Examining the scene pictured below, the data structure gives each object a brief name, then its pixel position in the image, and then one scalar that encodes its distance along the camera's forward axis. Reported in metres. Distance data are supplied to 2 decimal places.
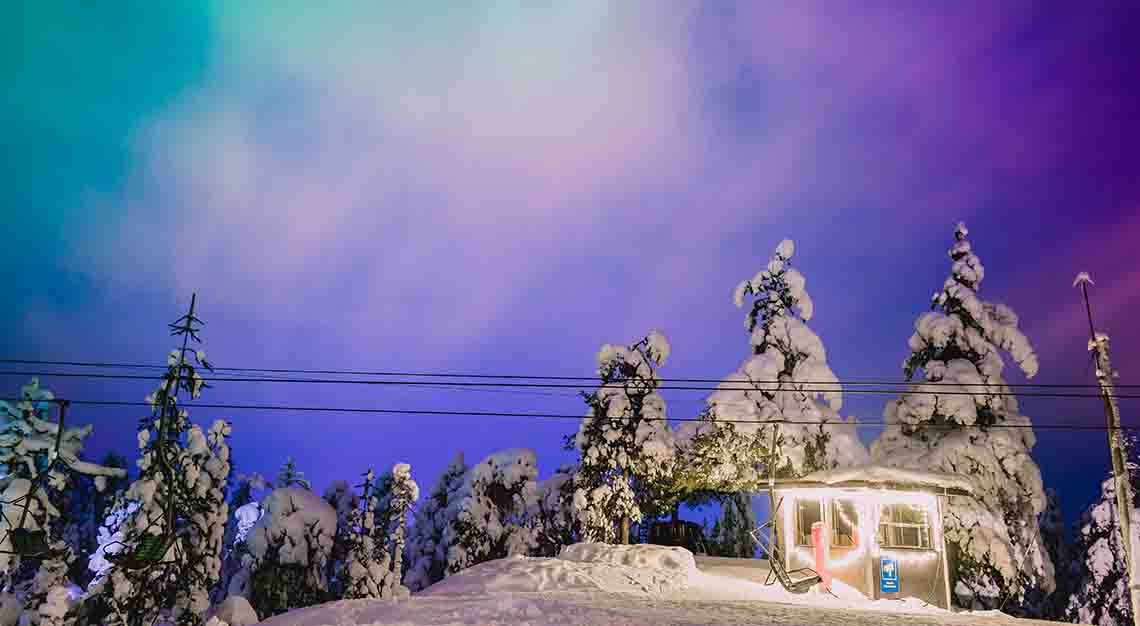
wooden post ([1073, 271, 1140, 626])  19.77
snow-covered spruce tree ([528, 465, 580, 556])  38.47
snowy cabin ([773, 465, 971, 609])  21.66
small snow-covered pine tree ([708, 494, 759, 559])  36.72
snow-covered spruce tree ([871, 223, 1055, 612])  27.66
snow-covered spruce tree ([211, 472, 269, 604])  47.31
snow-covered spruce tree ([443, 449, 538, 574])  39.03
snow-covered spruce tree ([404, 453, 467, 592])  43.22
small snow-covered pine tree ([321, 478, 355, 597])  43.53
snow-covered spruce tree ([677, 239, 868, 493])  30.62
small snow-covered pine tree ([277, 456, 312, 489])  64.94
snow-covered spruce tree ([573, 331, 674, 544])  30.52
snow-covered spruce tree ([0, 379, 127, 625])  23.97
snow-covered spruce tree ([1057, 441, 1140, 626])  30.75
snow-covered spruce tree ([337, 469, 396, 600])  38.31
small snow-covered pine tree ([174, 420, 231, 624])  31.12
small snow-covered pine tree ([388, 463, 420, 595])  40.47
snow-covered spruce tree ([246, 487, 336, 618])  38.25
